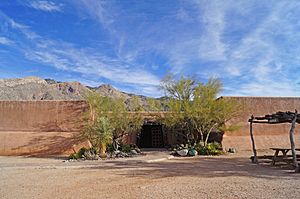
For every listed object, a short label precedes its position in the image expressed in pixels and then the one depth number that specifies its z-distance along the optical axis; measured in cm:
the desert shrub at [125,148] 1241
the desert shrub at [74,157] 1056
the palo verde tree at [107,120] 1145
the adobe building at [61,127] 1242
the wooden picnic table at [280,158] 821
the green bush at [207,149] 1189
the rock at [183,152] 1155
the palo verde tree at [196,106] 1181
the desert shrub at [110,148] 1241
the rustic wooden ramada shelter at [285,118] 724
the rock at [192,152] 1162
